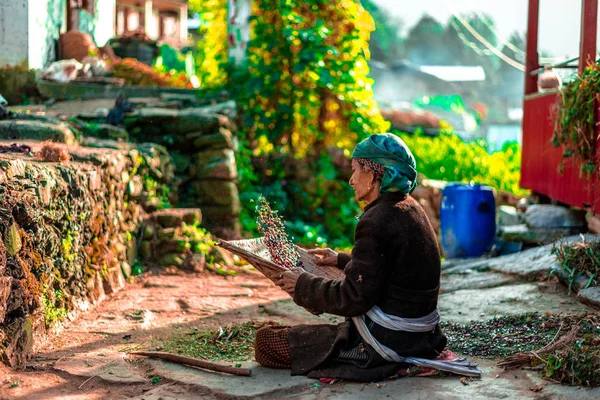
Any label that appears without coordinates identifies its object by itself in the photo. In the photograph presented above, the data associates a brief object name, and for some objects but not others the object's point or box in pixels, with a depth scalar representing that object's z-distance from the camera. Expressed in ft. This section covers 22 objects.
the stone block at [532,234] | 23.58
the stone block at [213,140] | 28.35
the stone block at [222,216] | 27.43
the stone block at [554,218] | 23.70
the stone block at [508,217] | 29.14
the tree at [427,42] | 153.38
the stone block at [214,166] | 27.80
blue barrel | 26.32
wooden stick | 12.56
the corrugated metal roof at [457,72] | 137.28
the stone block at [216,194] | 27.58
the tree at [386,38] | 144.46
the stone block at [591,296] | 15.79
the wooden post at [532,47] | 29.27
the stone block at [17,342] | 12.21
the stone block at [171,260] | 23.17
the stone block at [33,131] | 20.91
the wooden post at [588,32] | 21.35
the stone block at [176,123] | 28.37
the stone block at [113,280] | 19.07
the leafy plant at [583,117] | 19.47
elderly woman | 11.26
